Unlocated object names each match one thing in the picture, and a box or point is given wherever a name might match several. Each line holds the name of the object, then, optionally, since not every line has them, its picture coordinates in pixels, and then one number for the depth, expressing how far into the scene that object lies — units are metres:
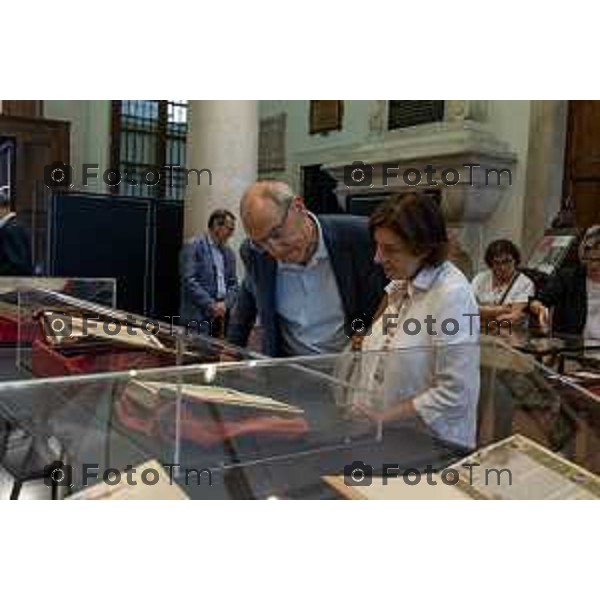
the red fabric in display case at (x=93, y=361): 1.98
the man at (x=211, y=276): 4.65
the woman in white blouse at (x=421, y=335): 1.53
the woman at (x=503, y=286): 3.87
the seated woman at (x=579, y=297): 3.41
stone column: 4.96
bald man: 2.14
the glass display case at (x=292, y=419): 1.35
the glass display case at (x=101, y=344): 2.00
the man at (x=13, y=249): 3.96
